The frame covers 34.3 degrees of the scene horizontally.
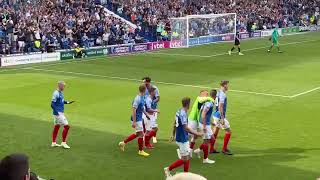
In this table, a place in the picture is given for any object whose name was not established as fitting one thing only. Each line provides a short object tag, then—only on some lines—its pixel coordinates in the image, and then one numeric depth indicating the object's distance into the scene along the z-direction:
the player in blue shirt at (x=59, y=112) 15.70
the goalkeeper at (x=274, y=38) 43.00
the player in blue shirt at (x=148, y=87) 15.94
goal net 49.00
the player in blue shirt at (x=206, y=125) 14.07
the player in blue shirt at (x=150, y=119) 15.55
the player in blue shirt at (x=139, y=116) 14.88
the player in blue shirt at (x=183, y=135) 12.80
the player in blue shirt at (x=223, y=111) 15.12
